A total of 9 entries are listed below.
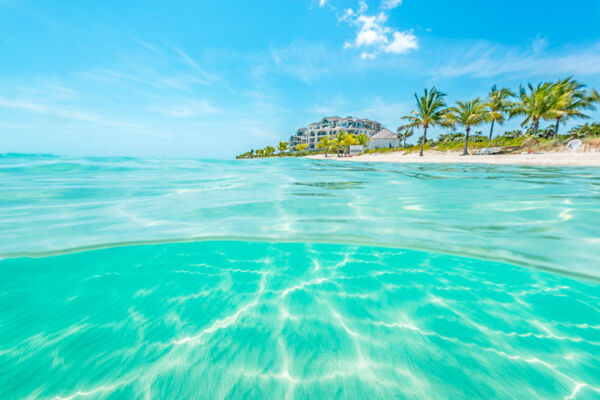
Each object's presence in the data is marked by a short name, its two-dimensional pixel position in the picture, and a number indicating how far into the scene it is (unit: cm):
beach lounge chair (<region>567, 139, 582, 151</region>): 1943
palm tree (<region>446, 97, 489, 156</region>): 2441
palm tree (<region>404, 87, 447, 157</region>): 2562
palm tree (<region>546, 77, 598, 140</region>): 2323
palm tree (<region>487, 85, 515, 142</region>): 2691
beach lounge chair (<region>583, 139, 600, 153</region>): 1893
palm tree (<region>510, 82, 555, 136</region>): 2344
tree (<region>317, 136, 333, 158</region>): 4227
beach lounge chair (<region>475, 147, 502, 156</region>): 2415
